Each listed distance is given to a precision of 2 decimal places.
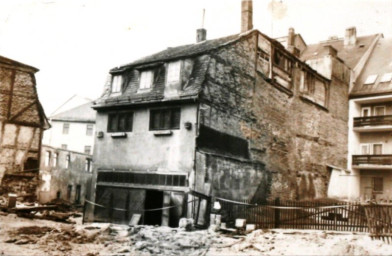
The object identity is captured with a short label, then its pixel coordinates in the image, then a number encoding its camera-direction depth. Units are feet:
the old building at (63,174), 122.62
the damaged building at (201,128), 60.18
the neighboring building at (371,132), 96.63
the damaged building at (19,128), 73.02
